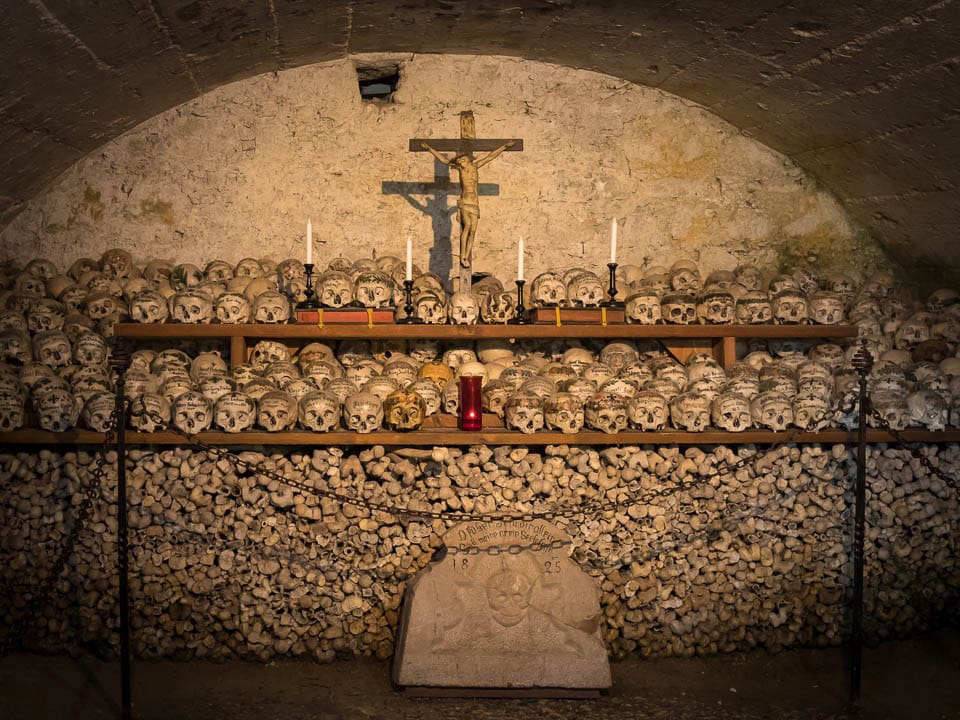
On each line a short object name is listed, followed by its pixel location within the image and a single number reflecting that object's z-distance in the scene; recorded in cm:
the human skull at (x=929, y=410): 510
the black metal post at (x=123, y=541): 418
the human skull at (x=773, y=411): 500
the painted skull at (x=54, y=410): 486
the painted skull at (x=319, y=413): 488
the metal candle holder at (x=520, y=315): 532
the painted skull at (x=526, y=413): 494
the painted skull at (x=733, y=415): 500
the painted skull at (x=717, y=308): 545
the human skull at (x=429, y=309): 531
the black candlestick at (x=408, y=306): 523
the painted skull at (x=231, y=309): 526
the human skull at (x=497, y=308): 537
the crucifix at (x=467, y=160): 560
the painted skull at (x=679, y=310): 545
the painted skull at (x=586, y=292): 538
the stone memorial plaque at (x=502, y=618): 460
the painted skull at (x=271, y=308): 527
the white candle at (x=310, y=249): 525
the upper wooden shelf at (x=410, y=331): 521
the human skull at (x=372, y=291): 532
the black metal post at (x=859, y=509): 438
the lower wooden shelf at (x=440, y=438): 485
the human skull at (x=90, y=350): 527
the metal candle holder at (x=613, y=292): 538
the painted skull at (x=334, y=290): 529
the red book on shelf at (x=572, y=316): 535
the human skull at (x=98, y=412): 489
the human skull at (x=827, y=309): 557
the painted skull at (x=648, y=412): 496
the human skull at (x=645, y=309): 544
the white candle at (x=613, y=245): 530
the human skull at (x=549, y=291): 539
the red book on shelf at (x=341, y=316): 524
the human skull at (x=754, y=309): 552
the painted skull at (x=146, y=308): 525
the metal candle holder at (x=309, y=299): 529
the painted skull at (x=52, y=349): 525
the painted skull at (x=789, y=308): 552
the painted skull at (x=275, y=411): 485
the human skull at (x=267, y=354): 545
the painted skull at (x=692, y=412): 501
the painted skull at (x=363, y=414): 489
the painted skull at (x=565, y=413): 490
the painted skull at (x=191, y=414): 485
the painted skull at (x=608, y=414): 493
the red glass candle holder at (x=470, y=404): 496
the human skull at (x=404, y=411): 488
